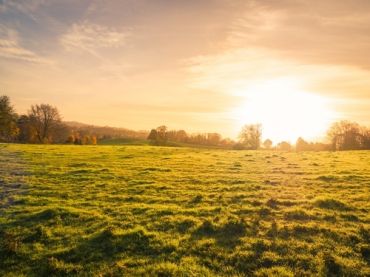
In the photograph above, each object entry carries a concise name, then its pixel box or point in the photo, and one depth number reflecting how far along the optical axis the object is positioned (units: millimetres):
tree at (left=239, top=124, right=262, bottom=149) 129875
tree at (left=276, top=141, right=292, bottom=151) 139725
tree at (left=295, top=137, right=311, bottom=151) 125681
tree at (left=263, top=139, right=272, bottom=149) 151250
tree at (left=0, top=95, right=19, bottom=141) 84625
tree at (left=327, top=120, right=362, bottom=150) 102781
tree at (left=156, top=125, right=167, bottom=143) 112431
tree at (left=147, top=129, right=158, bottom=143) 112375
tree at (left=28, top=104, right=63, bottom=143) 103750
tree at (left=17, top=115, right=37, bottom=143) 103025
